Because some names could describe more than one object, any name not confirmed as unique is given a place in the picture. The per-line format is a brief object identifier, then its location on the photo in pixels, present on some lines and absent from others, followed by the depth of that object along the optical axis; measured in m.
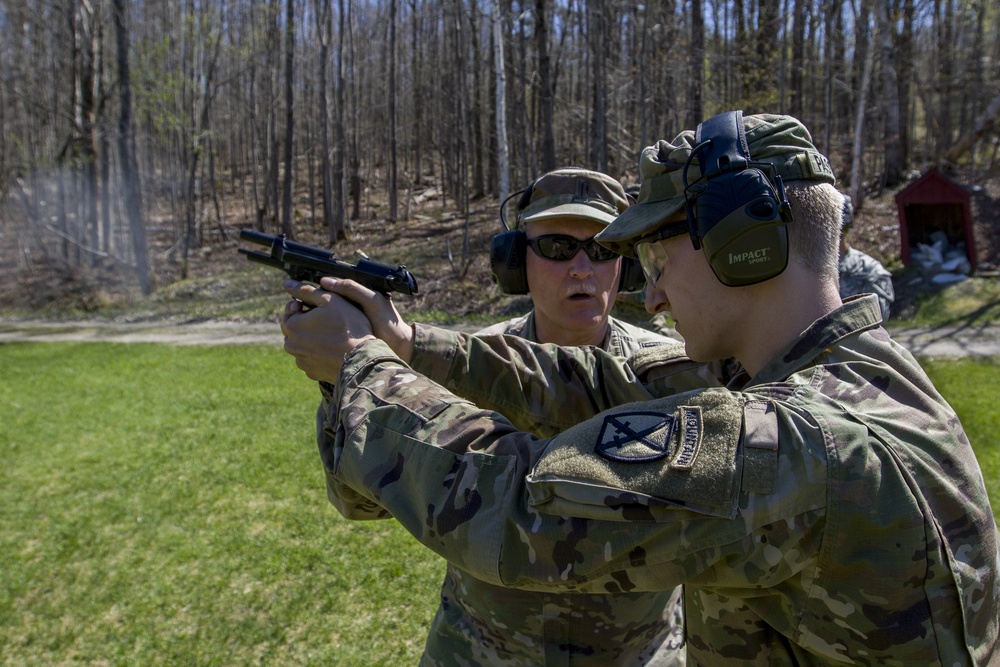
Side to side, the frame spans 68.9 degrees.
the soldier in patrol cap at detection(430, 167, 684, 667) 1.95
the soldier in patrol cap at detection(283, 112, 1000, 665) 1.06
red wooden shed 13.09
